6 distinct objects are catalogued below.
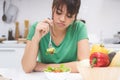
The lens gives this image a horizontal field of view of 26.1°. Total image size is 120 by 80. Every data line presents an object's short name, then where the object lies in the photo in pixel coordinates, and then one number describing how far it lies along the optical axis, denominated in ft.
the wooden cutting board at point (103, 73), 3.80
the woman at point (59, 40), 5.46
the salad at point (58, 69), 4.46
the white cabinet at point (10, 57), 10.59
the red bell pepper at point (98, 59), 3.87
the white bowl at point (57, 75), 4.27
